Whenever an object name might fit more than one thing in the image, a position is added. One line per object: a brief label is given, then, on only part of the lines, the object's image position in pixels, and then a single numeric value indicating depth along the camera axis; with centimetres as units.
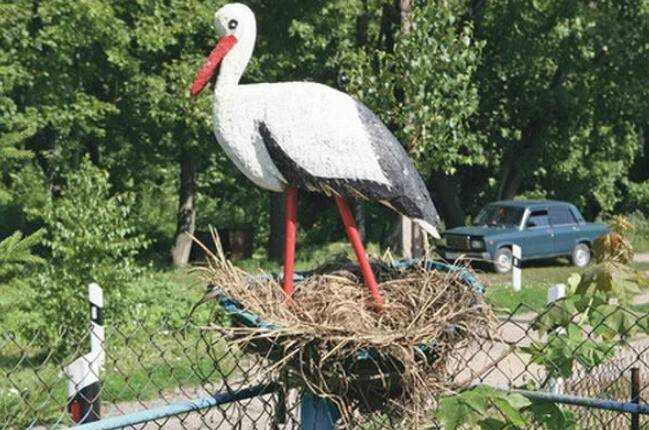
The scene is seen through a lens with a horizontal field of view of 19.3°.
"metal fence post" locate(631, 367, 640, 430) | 560
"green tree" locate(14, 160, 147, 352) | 1925
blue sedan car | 3662
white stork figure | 639
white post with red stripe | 651
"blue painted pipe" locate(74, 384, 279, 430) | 495
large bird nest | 501
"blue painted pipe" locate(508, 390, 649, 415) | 513
